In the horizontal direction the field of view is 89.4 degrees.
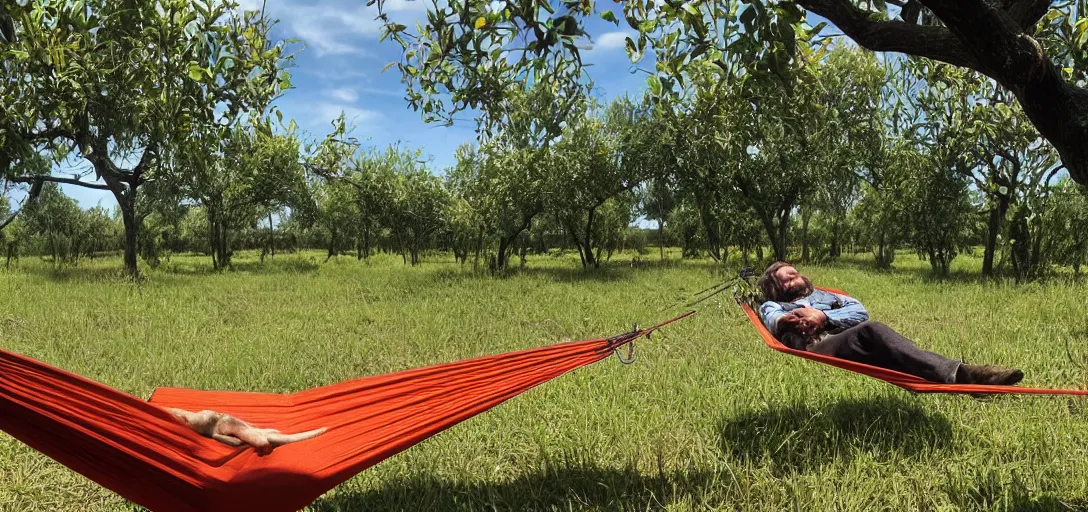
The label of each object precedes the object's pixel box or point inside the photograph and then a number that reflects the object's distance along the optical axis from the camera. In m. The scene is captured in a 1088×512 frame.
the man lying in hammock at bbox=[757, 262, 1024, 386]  2.75
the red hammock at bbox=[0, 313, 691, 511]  1.94
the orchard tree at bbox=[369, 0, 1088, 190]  2.39
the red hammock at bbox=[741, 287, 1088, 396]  2.47
